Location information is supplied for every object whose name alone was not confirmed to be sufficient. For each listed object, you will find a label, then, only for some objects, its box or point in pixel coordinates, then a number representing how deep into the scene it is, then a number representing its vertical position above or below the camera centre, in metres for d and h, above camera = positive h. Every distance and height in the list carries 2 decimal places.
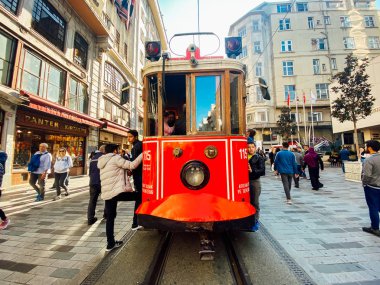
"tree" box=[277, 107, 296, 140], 25.08 +4.00
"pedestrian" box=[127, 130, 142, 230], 4.34 -0.24
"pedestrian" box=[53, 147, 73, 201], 7.51 -0.29
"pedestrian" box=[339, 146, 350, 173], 14.66 +0.24
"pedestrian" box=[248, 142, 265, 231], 4.32 -0.26
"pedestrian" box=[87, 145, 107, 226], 5.12 -0.67
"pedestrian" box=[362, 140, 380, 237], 4.05 -0.46
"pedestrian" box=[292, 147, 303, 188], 10.53 +0.08
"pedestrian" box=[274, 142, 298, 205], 6.91 -0.27
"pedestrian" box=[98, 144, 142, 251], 3.65 -0.39
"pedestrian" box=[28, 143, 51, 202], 7.07 -0.24
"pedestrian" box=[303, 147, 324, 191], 9.10 -0.36
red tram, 2.91 +0.25
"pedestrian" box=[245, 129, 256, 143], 5.05 +0.63
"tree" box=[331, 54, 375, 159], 14.17 +4.37
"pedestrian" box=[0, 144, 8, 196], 4.93 +0.07
